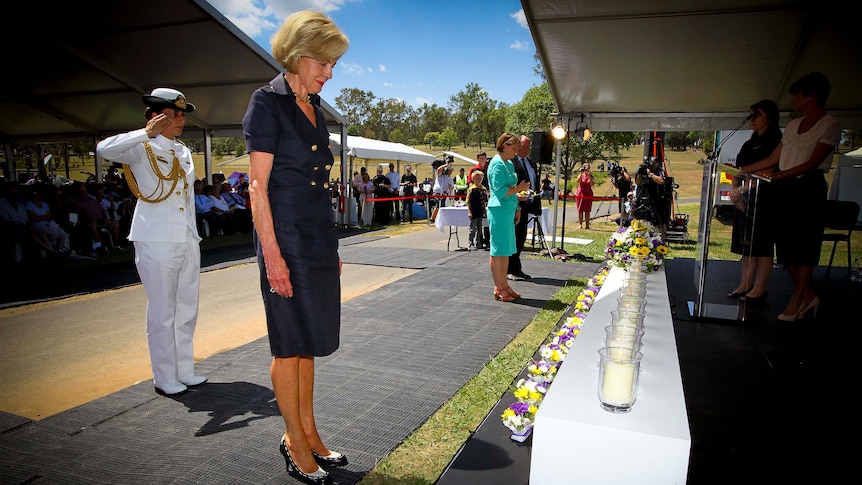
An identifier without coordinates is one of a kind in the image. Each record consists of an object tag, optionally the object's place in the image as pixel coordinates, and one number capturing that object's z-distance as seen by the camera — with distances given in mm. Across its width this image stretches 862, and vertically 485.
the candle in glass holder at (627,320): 1907
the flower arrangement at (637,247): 4062
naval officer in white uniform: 3072
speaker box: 8359
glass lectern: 3902
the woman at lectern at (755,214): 3931
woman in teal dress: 5301
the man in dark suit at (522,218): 6602
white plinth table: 1444
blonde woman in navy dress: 1990
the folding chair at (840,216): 6184
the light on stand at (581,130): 8430
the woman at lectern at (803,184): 3928
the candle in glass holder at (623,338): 1656
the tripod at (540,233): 8804
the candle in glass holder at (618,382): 1539
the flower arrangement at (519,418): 2365
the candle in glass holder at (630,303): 2177
